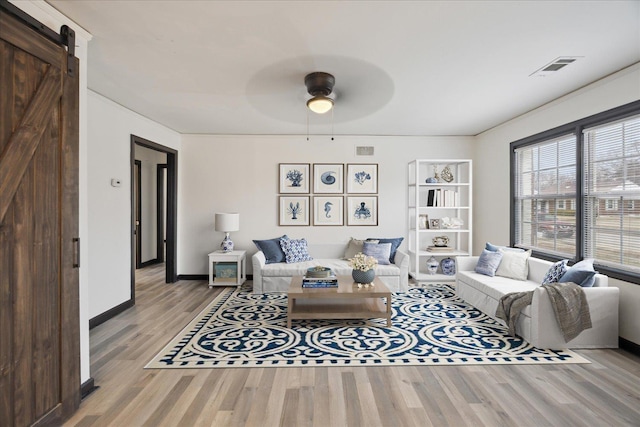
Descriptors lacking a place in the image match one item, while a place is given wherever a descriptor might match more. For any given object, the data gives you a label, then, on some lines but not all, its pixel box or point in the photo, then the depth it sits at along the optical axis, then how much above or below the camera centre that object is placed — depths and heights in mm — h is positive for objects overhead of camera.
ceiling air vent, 2812 +1356
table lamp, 5410 -217
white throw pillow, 4129 -678
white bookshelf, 5570 +88
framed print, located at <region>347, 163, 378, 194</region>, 5871 +632
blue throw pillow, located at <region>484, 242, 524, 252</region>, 4367 -488
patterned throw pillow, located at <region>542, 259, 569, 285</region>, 3401 -628
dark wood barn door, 1669 -109
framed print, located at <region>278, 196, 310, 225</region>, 5836 +44
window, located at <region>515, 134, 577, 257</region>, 3842 +235
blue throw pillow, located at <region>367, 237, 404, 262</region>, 5309 -525
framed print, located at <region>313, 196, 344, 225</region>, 5859 +63
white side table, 5316 -777
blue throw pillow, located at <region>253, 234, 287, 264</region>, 5195 -626
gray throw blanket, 2961 -874
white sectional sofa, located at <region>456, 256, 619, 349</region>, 3012 -1021
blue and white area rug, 2793 -1266
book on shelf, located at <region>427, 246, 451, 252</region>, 5498 -613
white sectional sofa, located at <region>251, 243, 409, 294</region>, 4852 -935
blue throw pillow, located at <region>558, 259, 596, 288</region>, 3105 -599
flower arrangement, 3866 -608
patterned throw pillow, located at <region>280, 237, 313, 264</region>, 5230 -620
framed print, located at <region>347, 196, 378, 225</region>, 5875 +49
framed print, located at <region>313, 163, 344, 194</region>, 5852 +627
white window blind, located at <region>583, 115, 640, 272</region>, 3064 +206
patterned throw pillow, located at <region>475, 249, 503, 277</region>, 4316 -678
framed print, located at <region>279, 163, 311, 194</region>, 5824 +606
